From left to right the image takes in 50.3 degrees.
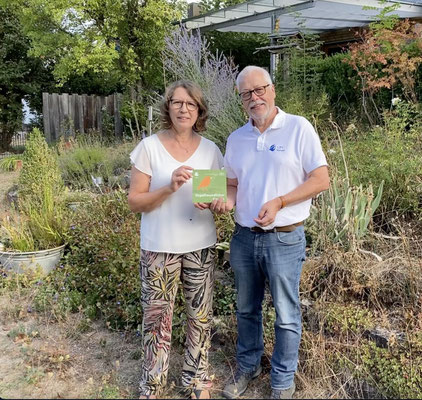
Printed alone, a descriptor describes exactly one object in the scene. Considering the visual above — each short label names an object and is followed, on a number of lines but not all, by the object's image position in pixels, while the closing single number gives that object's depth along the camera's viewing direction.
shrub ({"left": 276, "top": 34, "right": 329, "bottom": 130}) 6.64
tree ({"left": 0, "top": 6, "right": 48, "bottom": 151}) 15.08
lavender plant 6.07
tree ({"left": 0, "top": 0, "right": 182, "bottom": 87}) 11.28
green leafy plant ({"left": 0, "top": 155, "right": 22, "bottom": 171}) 10.48
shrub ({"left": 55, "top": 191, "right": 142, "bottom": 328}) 3.53
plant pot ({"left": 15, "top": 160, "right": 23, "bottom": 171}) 10.34
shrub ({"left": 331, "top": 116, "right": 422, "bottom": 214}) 4.04
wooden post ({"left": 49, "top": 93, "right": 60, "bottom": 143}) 13.30
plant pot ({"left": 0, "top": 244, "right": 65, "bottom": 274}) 4.38
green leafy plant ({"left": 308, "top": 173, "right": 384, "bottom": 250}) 3.31
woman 2.38
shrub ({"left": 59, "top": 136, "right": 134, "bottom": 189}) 7.17
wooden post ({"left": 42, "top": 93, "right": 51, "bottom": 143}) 13.26
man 2.27
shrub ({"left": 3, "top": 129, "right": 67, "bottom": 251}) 4.65
